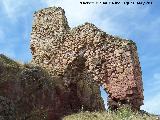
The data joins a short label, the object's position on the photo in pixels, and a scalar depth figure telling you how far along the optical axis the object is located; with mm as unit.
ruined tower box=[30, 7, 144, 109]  10655
